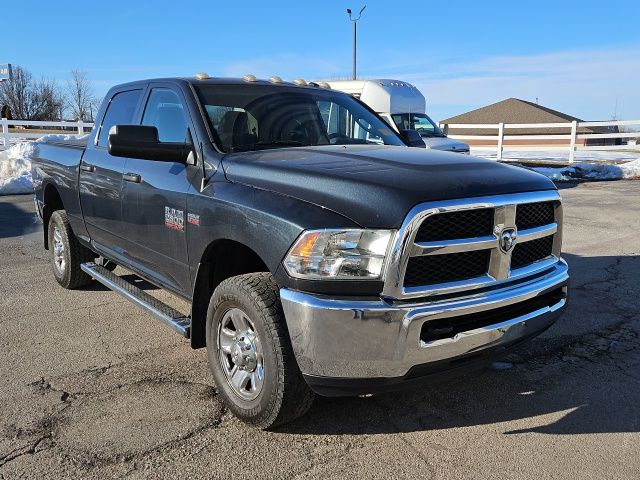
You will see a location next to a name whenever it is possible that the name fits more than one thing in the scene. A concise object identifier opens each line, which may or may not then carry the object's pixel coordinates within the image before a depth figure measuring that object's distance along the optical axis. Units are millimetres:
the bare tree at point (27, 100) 59812
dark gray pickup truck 2572
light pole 31391
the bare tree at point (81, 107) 60938
